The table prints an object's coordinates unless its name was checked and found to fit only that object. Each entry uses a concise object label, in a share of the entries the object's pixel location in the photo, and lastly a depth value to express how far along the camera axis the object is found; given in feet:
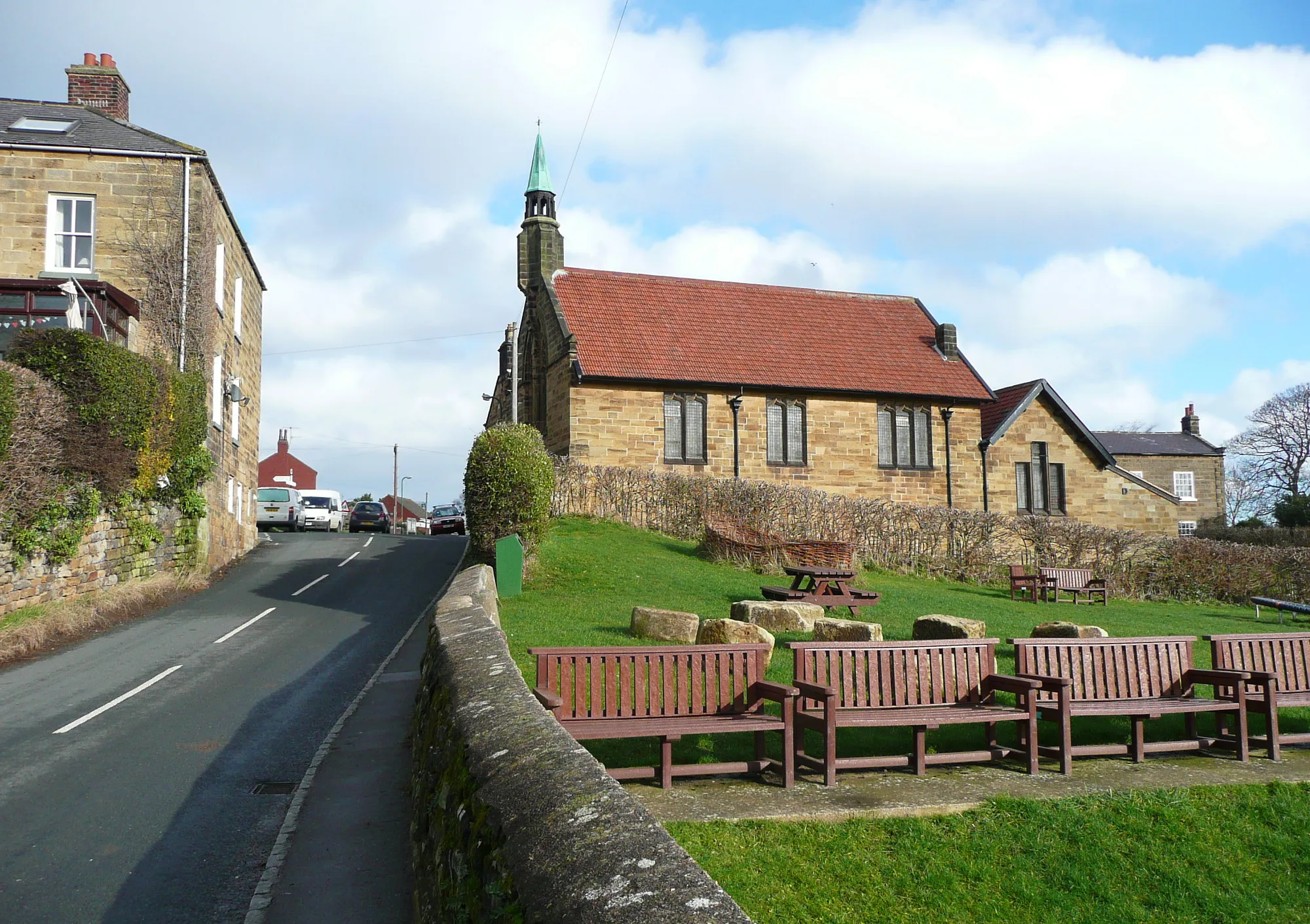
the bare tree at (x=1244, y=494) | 194.59
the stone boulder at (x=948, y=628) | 39.55
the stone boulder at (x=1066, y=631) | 40.93
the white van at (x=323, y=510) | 142.92
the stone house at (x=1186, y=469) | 187.11
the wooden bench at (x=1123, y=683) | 27.02
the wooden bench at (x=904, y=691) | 24.75
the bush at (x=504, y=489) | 59.31
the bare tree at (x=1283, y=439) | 185.37
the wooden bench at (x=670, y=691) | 23.98
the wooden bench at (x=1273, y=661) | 30.04
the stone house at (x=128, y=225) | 74.74
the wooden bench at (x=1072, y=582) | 72.95
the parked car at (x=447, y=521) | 140.05
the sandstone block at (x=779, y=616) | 45.42
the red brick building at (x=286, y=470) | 259.80
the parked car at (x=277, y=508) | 131.75
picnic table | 54.90
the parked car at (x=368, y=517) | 136.36
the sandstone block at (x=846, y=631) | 39.27
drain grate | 25.88
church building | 104.12
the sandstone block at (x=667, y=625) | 41.86
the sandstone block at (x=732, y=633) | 37.11
